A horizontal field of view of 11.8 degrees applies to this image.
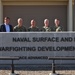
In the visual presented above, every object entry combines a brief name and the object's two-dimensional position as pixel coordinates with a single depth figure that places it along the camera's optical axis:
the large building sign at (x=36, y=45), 14.47
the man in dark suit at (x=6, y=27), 14.74
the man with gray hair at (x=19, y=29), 14.89
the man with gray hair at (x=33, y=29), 15.01
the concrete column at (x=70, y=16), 21.69
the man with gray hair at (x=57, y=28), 14.93
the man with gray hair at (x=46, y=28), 14.90
